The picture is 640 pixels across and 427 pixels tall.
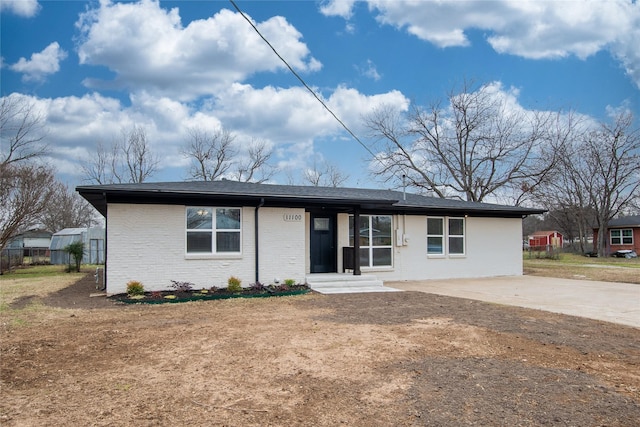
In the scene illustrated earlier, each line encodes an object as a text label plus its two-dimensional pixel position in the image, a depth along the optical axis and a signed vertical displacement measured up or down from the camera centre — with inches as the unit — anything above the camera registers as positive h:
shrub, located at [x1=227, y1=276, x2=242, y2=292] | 433.2 -54.6
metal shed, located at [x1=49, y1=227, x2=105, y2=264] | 1055.6 -37.0
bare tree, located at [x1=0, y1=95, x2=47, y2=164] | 882.8 +217.2
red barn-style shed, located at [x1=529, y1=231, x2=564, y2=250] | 1995.7 -42.4
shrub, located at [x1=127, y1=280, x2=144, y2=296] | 402.9 -54.0
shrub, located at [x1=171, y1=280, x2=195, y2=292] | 423.2 -54.1
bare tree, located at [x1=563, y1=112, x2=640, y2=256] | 1226.6 +183.8
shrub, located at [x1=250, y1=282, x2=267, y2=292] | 440.9 -58.7
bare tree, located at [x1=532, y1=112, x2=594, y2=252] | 1141.1 +122.6
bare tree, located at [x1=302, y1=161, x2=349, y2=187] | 1494.8 +193.6
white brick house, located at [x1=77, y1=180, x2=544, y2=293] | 421.4 -4.2
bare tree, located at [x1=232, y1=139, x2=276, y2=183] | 1398.9 +221.7
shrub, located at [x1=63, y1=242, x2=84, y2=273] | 741.9 -32.5
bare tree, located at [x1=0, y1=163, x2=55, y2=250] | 788.6 +61.2
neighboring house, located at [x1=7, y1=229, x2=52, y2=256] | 1418.6 -31.5
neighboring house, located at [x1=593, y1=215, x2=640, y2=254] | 1348.4 -18.6
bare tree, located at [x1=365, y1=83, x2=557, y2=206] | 1059.3 +223.6
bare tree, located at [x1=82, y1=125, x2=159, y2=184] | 1306.6 +214.4
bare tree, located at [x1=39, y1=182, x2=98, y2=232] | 1438.2 +61.0
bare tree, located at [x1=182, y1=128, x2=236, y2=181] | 1360.7 +245.9
